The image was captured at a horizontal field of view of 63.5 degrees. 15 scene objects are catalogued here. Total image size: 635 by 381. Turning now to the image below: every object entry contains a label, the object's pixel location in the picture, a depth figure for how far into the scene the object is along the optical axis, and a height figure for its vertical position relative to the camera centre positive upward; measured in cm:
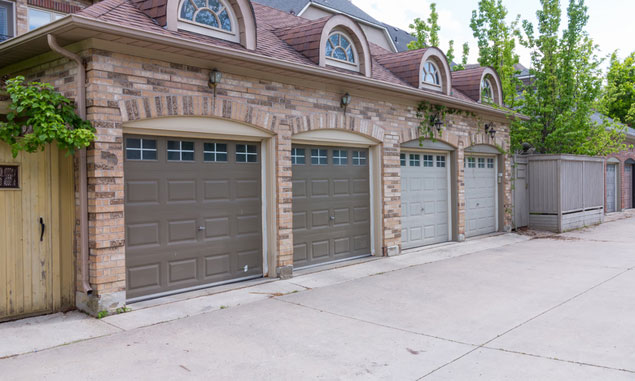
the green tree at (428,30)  1847 +575
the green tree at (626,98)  2885 +539
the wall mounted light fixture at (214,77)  720 +161
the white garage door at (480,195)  1332 -21
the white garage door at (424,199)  1128 -24
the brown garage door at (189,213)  676 -30
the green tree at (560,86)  1512 +303
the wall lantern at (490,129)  1351 +153
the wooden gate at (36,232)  595 -46
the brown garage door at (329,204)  896 -27
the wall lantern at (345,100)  929 +162
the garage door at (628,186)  2354 -5
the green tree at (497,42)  1691 +488
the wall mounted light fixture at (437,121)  1150 +150
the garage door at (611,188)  2203 -12
